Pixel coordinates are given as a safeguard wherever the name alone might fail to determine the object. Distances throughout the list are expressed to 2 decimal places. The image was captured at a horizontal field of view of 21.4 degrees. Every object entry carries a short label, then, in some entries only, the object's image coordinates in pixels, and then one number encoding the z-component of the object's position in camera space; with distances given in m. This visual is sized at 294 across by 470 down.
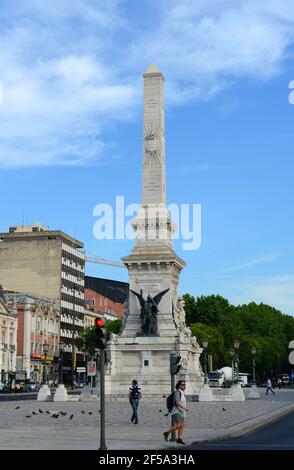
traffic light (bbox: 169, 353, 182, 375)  25.67
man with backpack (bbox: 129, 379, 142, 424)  29.20
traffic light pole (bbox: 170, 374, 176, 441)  21.74
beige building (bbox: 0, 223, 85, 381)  122.50
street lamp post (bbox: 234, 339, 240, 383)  65.25
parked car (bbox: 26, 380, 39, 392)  92.41
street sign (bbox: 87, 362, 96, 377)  70.31
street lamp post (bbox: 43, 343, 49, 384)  111.36
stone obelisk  56.19
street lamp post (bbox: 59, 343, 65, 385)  109.30
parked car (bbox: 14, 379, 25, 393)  89.00
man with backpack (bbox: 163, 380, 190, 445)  21.31
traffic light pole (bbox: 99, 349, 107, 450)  18.33
